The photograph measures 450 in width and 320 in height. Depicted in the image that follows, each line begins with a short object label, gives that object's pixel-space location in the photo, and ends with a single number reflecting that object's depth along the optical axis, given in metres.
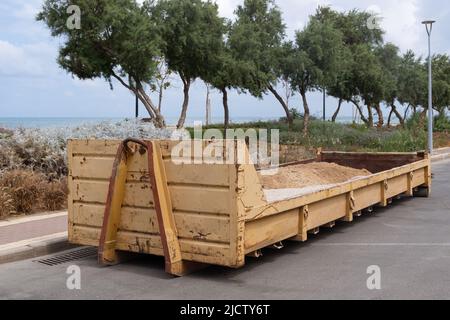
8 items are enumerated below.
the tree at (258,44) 28.56
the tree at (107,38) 23.06
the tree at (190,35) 26.31
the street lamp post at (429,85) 25.41
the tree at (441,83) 46.72
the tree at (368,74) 36.66
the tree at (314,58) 29.11
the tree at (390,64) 40.03
